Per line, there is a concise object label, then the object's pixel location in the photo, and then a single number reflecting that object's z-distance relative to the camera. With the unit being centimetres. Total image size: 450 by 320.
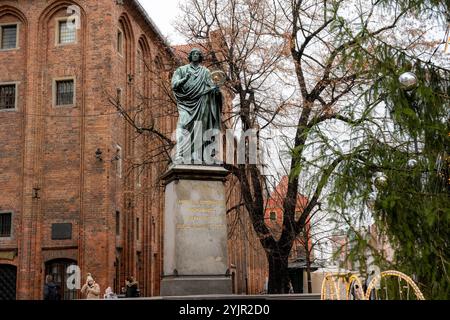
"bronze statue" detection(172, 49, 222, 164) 1211
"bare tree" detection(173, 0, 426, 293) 1848
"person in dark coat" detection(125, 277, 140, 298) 1917
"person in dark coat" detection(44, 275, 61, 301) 2102
